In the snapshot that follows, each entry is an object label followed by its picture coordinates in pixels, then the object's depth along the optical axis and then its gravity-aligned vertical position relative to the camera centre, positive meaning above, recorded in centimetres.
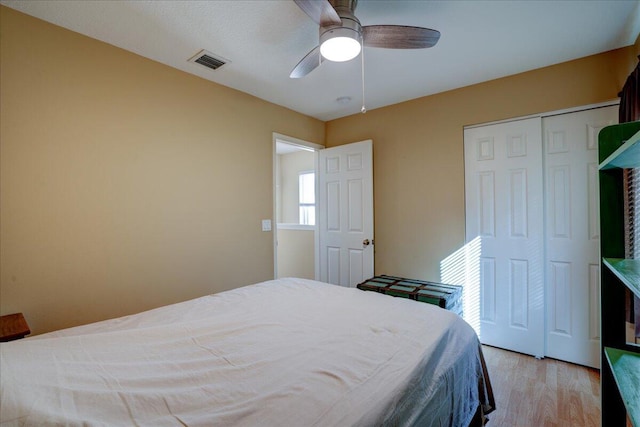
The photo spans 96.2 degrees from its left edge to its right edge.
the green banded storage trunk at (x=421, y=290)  232 -67
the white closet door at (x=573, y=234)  228 -18
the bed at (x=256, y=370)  78 -54
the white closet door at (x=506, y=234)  251 -19
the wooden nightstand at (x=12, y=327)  138 -55
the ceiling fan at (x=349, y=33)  143 +99
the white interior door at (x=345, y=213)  335 +2
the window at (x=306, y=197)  539 +34
